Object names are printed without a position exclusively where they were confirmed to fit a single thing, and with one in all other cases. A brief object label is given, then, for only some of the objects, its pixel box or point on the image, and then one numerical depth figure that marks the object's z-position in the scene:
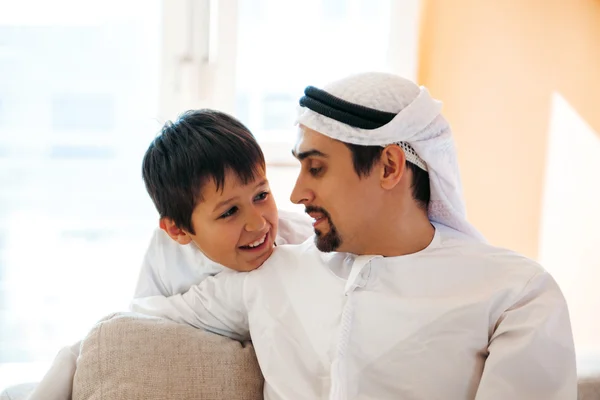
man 1.52
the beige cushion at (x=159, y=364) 1.61
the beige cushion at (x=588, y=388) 1.86
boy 1.69
